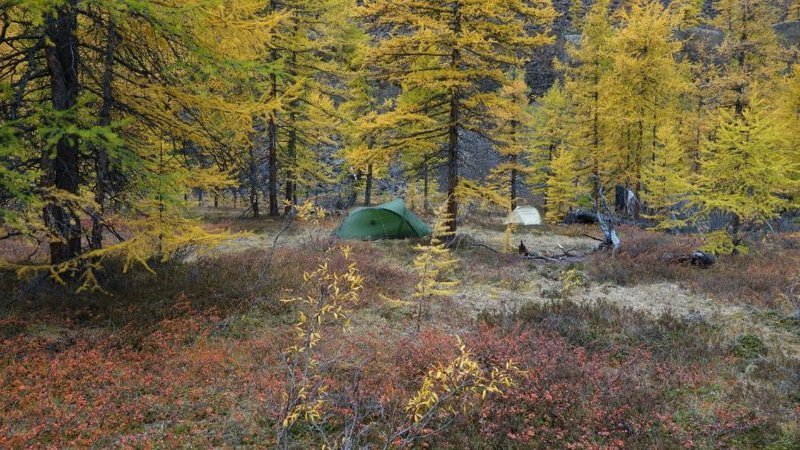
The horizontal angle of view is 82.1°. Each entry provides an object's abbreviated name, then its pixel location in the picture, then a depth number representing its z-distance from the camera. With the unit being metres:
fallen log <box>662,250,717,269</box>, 13.70
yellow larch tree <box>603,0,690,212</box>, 23.73
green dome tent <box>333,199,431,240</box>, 17.69
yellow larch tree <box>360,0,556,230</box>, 14.27
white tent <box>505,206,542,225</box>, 27.68
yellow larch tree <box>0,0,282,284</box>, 6.75
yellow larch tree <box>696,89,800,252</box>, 12.98
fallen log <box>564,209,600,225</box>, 26.66
